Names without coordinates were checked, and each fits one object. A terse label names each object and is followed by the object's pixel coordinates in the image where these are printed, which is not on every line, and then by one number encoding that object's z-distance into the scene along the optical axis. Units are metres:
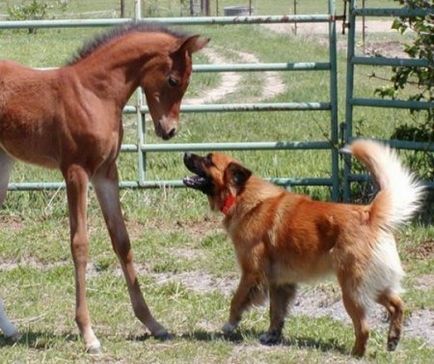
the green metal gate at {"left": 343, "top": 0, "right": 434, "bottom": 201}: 15.07
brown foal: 10.23
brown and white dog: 9.79
